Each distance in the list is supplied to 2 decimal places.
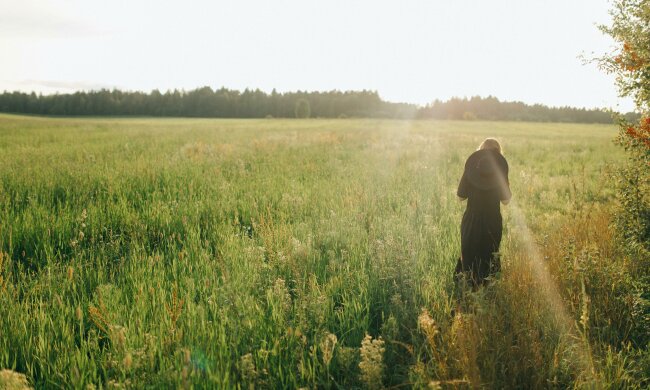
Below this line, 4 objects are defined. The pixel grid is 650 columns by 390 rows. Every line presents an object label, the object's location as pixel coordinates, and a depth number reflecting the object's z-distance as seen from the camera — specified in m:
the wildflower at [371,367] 2.42
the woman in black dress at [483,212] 4.18
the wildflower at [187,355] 2.13
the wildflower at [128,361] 2.11
